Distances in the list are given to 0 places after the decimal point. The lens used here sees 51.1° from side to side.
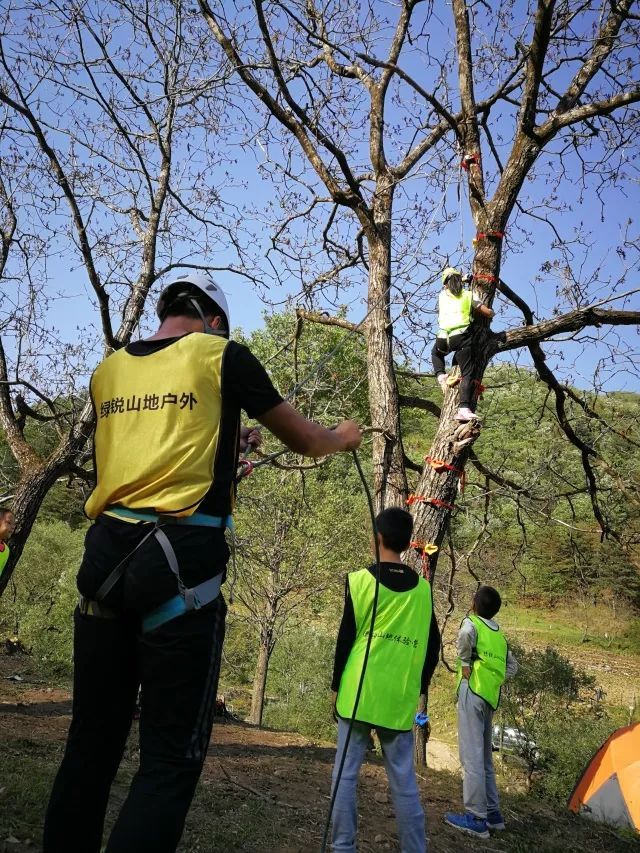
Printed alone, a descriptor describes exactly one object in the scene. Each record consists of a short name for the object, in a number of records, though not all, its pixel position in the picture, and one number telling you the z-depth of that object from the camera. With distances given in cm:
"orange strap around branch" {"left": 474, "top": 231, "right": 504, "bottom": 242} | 614
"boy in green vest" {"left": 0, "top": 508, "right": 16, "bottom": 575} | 681
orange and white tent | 652
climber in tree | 588
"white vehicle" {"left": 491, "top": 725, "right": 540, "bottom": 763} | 1029
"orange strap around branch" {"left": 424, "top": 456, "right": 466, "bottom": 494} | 568
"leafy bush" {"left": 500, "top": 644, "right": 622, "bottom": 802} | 983
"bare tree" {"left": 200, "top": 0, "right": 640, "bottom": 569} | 592
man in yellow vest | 174
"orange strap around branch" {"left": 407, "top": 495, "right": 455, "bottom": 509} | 566
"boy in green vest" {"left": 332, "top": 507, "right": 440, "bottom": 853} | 334
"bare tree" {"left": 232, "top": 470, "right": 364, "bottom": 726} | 1692
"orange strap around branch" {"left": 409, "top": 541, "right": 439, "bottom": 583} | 555
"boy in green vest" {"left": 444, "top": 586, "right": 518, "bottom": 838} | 493
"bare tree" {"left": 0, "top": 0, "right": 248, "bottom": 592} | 722
